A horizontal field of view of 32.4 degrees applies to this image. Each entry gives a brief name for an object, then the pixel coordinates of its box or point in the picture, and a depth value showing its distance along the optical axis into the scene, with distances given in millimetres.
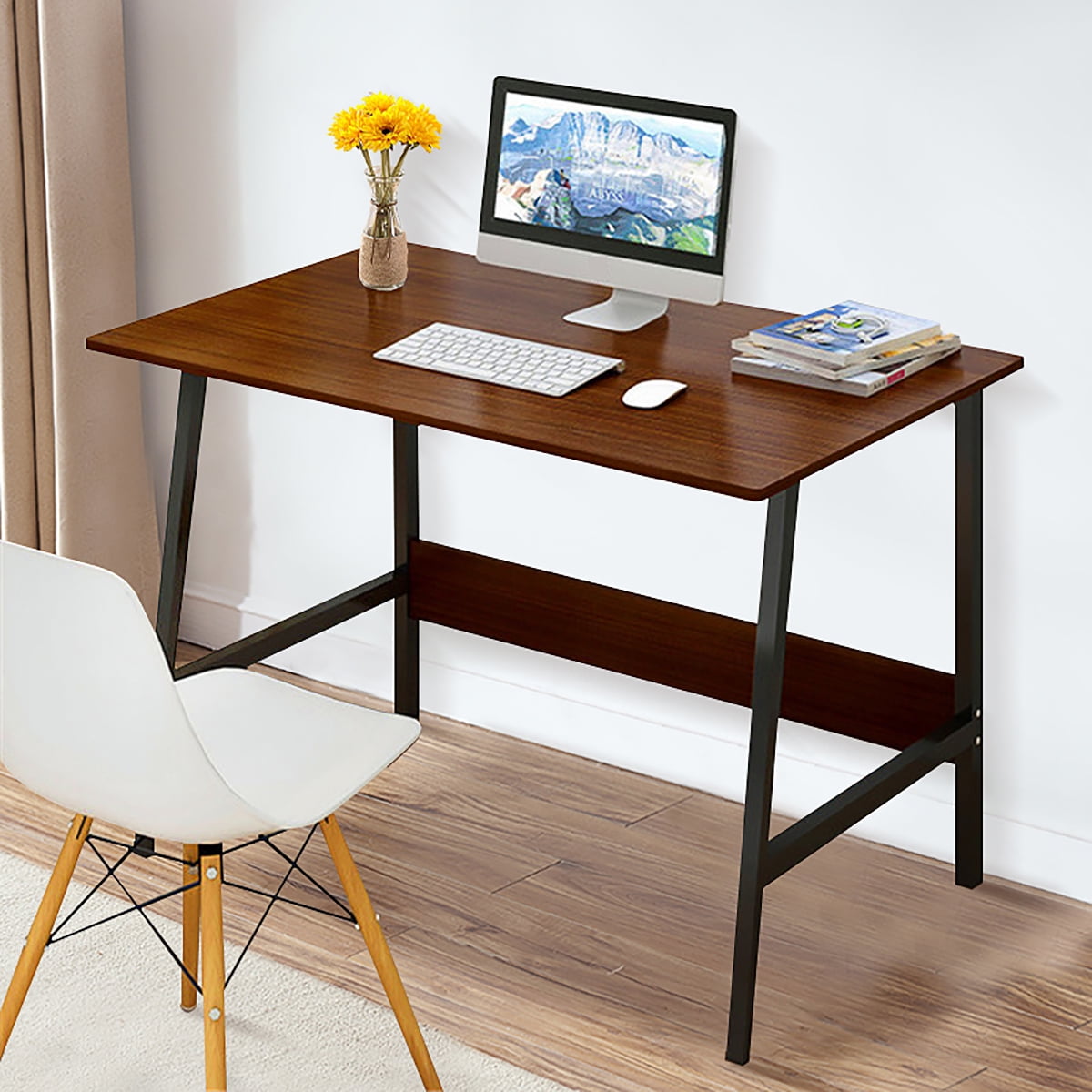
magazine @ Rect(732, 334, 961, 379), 2230
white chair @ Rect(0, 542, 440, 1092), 1635
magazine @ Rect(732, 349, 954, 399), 2213
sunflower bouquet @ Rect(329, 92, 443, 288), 2596
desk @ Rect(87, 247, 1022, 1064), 2109
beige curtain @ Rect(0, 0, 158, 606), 2986
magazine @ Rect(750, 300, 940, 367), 2238
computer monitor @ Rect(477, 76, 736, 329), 2412
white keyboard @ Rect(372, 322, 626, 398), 2260
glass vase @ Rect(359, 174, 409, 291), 2590
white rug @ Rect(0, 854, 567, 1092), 2129
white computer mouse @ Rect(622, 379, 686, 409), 2184
